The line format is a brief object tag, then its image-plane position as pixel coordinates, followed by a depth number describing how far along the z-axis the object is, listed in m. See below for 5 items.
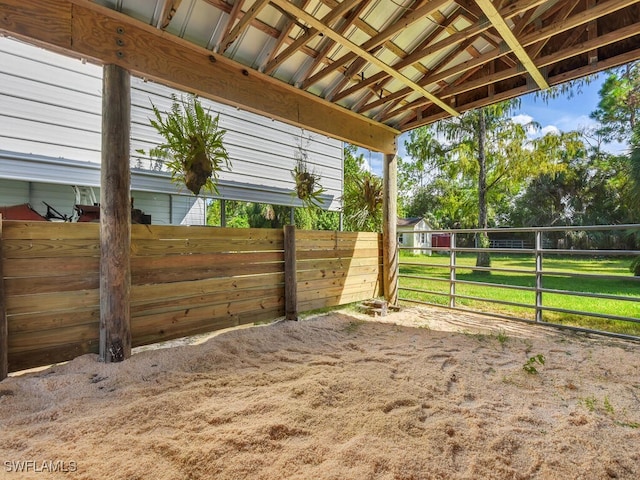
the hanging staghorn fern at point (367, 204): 5.58
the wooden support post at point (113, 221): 2.36
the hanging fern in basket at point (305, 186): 4.41
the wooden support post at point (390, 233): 4.84
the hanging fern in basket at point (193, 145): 2.77
